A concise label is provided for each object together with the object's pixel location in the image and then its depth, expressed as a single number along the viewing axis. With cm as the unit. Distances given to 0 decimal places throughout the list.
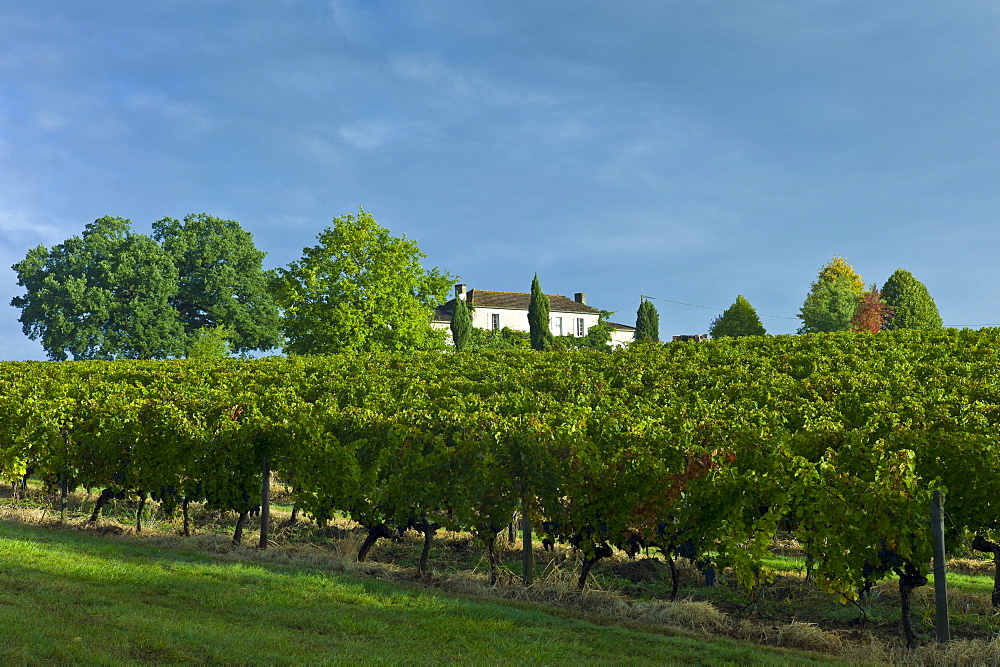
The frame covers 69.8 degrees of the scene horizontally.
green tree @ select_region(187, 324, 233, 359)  5303
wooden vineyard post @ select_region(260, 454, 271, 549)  1241
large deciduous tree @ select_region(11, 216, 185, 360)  5375
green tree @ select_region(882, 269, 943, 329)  5325
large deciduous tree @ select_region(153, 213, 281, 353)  5912
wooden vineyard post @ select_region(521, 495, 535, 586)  1016
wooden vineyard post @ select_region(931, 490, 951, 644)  807
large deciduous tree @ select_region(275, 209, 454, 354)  4122
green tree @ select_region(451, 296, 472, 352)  6338
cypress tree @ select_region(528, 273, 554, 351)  6212
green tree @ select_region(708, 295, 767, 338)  5472
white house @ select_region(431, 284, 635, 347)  7788
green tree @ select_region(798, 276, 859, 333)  5769
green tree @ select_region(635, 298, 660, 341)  6906
